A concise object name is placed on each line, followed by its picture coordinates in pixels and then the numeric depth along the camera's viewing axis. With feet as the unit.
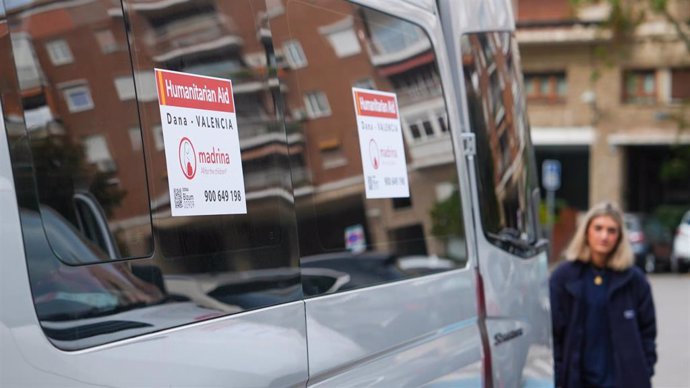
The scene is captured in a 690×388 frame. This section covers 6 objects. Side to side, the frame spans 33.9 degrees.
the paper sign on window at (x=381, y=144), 11.71
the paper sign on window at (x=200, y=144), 8.44
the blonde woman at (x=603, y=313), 18.74
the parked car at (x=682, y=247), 93.56
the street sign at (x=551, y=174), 96.48
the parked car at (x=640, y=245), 92.84
